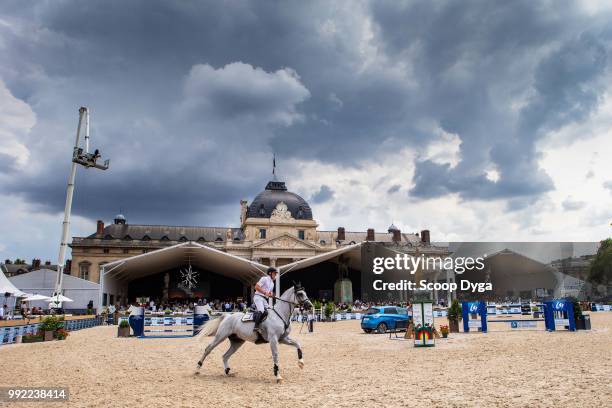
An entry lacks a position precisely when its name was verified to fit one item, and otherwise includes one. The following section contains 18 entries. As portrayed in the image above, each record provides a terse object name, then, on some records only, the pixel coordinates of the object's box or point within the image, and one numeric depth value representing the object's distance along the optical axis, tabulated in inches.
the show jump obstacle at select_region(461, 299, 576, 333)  816.3
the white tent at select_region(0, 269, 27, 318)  995.8
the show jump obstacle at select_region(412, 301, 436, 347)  631.8
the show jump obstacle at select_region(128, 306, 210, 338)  864.9
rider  389.8
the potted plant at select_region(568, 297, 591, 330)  822.5
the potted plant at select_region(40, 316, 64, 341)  820.0
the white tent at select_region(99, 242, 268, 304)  1722.4
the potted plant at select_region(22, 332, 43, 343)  795.2
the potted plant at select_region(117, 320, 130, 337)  873.5
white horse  388.5
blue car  896.9
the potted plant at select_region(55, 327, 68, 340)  828.0
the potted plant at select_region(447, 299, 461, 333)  870.4
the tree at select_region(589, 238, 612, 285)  2074.6
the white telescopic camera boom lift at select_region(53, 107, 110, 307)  1138.7
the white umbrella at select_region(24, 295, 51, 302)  1179.2
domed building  2573.8
